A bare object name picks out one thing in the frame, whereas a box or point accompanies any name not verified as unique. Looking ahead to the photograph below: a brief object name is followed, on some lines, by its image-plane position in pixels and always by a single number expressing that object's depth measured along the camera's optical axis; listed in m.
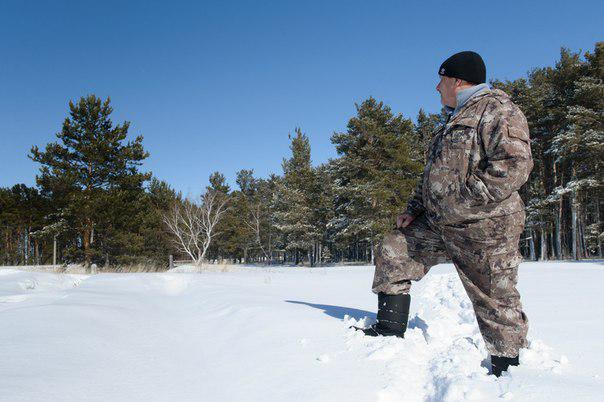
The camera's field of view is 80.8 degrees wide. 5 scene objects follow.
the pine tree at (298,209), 31.60
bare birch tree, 20.74
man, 1.86
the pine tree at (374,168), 23.23
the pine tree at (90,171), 18.88
